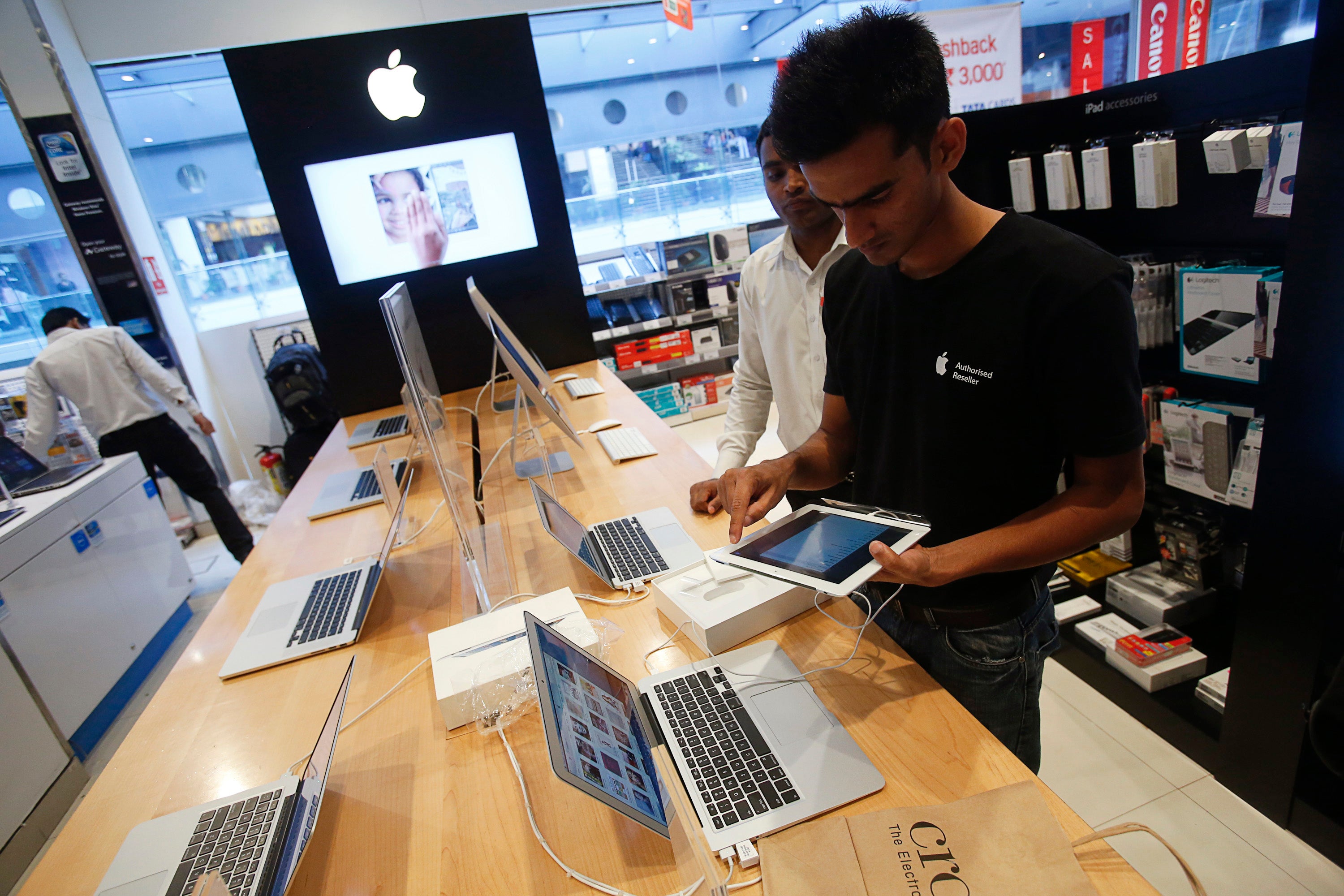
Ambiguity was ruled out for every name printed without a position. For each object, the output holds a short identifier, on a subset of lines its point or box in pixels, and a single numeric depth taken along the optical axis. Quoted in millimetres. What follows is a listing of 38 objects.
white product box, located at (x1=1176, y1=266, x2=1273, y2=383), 1955
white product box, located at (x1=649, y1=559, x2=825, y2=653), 1234
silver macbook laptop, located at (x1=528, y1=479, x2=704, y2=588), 1524
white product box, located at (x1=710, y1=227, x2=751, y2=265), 5168
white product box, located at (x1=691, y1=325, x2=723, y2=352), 5340
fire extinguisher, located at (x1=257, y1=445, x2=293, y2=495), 5145
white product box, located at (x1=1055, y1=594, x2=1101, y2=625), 2559
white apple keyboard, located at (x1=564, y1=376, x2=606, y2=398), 3268
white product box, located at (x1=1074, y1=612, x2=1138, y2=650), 2365
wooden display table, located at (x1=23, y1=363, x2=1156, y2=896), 935
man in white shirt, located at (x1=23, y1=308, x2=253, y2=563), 3900
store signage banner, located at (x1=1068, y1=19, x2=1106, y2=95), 5129
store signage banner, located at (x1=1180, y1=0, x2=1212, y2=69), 4070
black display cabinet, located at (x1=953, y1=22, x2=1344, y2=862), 1461
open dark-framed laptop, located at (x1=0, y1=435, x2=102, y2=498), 3115
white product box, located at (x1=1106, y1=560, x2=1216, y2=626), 2410
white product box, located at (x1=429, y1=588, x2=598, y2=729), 1219
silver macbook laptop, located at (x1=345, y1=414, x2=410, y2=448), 3170
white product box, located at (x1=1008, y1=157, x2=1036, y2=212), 2633
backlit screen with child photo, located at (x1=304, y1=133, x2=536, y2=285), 3355
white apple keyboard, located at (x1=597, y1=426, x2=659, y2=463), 2389
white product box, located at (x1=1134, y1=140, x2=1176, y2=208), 2117
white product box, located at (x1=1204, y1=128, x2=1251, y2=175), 1915
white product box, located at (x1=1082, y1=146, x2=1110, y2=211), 2326
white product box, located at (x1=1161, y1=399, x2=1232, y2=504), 2086
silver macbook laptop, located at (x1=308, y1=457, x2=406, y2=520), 2426
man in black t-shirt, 925
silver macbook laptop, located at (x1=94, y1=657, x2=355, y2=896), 945
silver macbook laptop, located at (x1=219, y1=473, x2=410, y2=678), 1576
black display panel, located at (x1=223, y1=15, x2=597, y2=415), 3225
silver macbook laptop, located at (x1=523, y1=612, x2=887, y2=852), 830
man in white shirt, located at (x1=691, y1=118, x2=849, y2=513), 1863
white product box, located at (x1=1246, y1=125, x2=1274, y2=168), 1868
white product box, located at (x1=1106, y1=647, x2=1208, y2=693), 2186
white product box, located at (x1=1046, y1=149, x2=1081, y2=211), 2469
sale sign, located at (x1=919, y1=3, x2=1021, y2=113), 4543
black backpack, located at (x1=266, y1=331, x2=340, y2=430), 4832
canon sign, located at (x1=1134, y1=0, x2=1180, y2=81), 4211
